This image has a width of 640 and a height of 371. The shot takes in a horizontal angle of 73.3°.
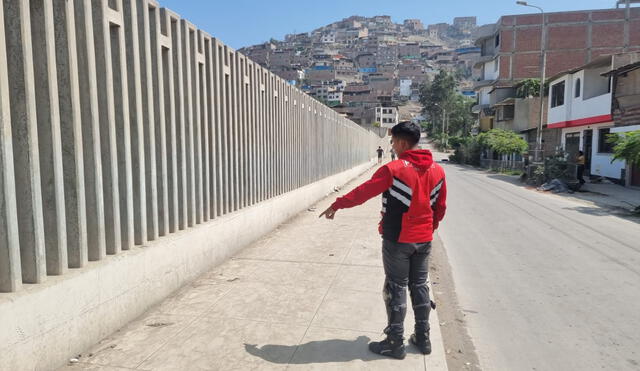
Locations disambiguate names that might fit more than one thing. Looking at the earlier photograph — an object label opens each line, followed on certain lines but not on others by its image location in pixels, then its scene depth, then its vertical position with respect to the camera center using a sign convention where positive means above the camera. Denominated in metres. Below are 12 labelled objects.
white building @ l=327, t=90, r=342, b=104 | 159.50 +19.03
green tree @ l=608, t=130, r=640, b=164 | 11.99 -0.03
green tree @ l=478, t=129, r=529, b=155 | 28.22 +0.22
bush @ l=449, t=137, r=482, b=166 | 40.28 -0.42
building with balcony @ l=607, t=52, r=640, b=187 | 18.84 +2.02
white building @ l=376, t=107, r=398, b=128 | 119.69 +8.97
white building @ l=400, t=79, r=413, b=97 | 184.88 +25.29
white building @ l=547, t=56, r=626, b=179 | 21.72 +1.75
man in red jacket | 3.15 -0.56
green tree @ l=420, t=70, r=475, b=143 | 87.69 +8.90
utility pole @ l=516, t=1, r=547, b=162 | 22.27 +0.73
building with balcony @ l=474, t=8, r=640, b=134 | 47.62 +11.89
